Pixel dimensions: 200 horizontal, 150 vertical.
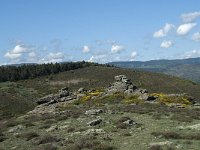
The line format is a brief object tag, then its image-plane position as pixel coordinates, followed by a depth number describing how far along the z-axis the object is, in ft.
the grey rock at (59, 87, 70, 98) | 167.99
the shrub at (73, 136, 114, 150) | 53.54
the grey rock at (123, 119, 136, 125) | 74.22
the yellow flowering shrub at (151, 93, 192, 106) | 136.03
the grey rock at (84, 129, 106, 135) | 67.20
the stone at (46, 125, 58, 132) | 76.25
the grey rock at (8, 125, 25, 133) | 81.56
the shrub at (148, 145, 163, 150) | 50.01
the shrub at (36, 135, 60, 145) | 63.27
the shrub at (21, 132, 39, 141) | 69.43
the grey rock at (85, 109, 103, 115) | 93.67
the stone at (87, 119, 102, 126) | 76.30
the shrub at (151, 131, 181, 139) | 58.53
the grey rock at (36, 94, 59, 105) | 164.12
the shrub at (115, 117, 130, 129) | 71.09
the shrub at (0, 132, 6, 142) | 71.26
